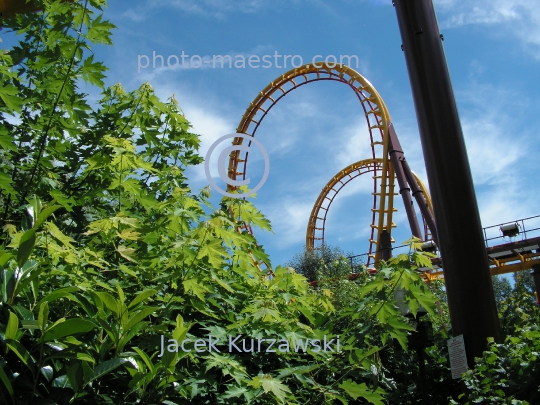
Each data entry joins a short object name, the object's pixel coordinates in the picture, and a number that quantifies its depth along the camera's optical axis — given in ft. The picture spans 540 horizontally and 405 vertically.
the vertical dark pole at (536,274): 48.49
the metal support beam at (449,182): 10.72
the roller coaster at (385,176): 54.19
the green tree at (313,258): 82.84
